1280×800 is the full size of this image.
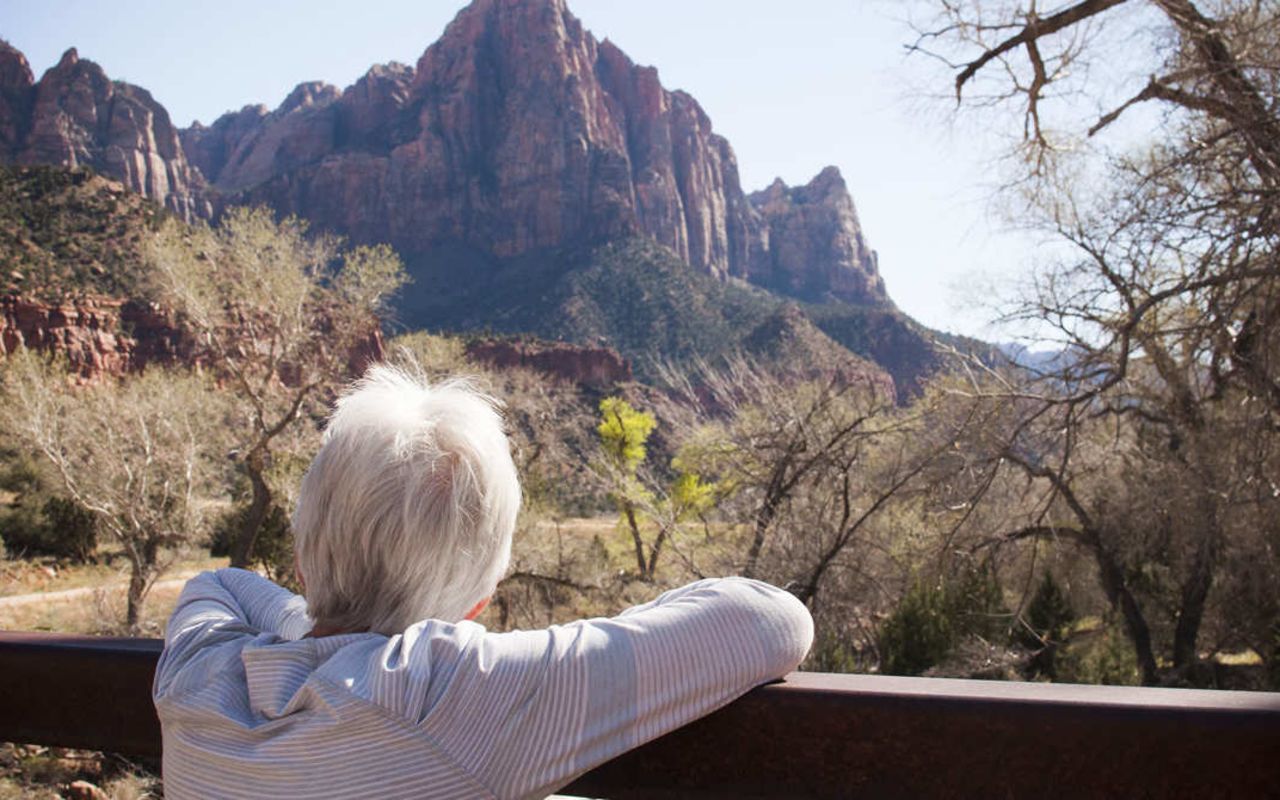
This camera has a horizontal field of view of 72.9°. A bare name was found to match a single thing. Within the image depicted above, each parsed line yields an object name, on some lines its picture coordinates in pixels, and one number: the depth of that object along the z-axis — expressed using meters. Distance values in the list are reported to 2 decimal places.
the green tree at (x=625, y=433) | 21.96
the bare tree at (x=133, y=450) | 16.97
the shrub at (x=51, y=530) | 23.20
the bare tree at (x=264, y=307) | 17.47
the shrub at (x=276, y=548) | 19.33
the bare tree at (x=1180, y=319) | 5.61
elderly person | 0.91
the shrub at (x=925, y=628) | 12.30
